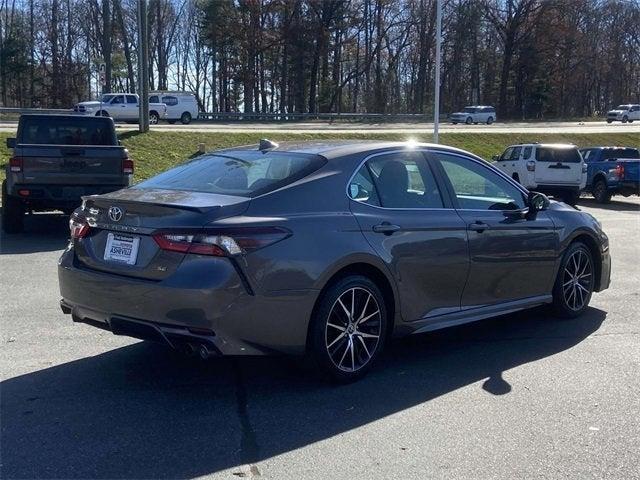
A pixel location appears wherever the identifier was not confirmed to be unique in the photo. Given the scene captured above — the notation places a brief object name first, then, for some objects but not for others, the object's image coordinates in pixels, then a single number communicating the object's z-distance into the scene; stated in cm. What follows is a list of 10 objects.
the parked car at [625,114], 6125
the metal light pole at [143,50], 2630
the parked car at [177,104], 4384
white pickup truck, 4209
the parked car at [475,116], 5647
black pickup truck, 1222
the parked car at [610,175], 2284
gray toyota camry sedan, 477
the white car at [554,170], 2280
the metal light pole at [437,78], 2716
